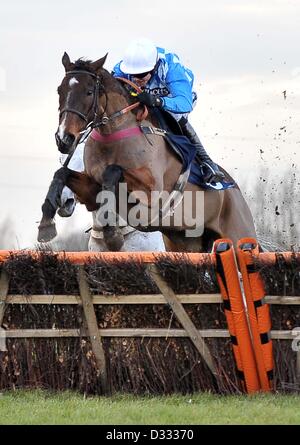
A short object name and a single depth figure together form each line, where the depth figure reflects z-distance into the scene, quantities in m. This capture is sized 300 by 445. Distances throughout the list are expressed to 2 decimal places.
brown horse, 15.34
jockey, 16.64
